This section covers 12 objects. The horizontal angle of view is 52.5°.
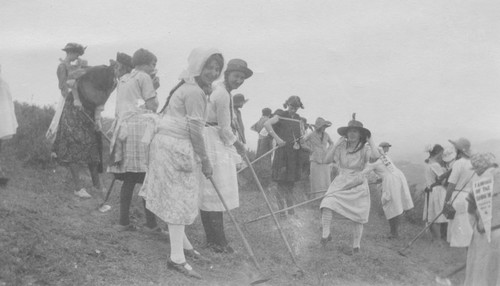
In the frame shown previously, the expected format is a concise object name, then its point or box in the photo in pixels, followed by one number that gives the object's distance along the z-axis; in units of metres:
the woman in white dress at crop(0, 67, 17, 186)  5.48
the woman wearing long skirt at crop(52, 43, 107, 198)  6.13
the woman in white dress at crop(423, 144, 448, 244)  8.57
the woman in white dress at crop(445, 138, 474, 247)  6.98
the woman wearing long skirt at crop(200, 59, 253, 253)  5.16
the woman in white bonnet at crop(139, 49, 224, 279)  4.31
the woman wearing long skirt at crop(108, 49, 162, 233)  5.24
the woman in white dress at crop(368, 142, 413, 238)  8.23
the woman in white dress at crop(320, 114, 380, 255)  6.70
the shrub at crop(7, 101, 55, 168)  7.41
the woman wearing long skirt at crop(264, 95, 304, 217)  8.20
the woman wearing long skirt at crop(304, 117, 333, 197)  8.59
